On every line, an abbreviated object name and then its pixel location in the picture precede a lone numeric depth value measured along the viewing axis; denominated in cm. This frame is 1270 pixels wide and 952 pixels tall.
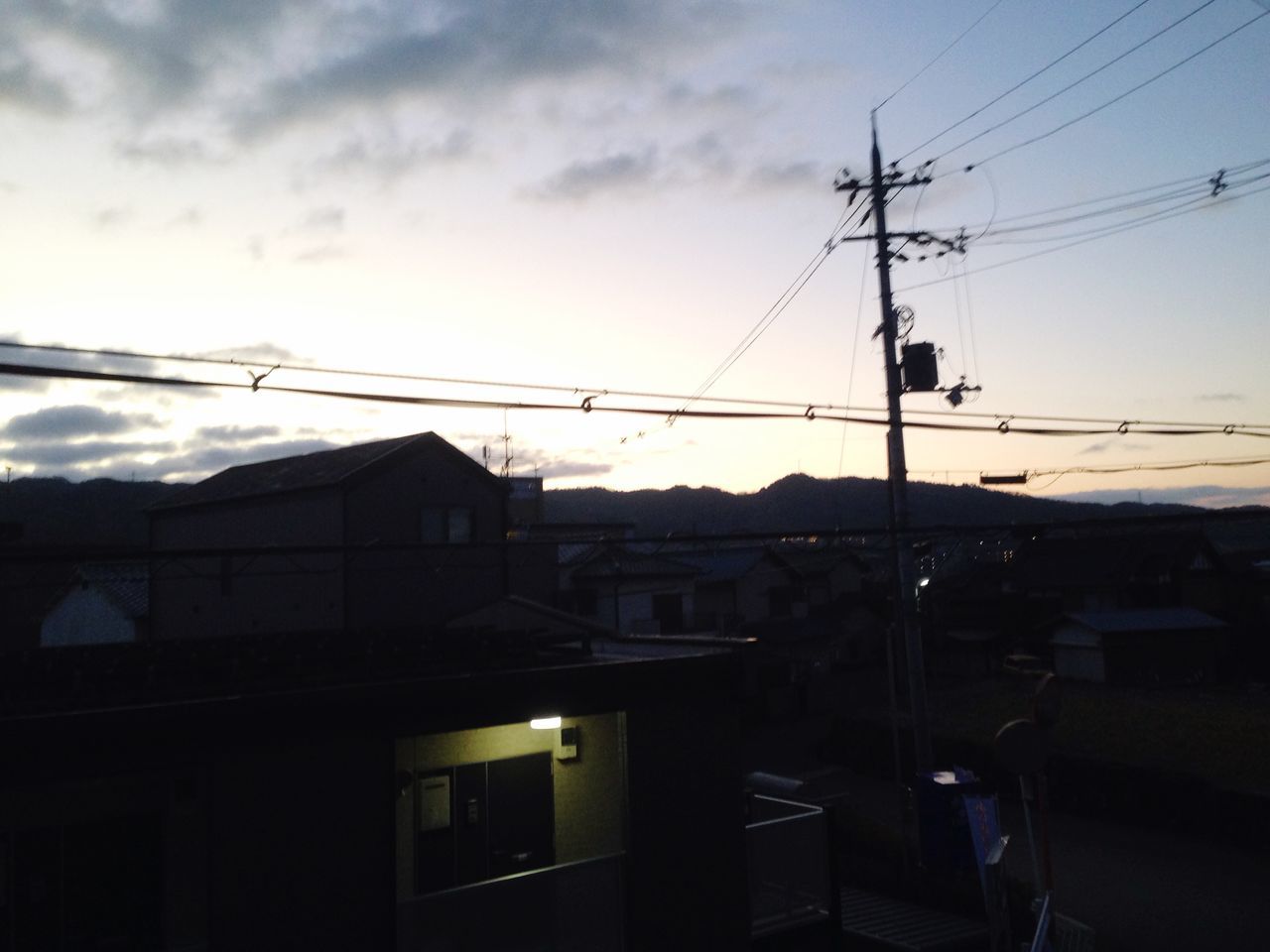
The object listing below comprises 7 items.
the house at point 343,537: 2478
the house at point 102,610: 3139
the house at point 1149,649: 3712
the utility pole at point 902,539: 1394
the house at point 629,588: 3562
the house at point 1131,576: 4259
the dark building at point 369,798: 688
